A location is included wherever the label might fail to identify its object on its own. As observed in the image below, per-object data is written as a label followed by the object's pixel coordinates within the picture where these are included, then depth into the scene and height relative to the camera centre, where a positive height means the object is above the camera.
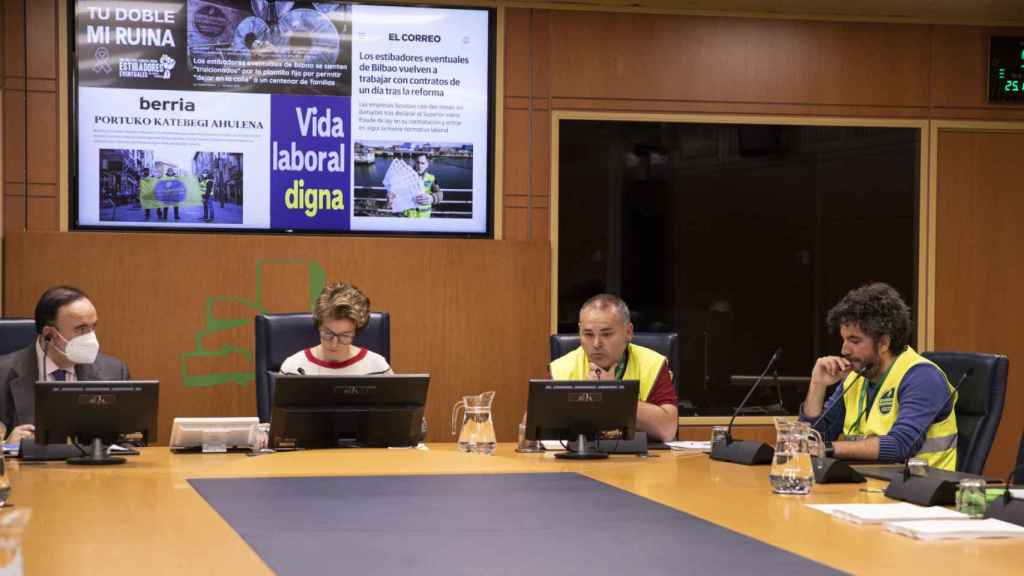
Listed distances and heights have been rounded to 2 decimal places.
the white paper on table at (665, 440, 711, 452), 4.57 -0.70
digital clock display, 7.02 +1.03
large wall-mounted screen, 6.19 +0.66
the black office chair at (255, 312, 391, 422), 5.10 -0.38
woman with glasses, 4.95 -0.33
